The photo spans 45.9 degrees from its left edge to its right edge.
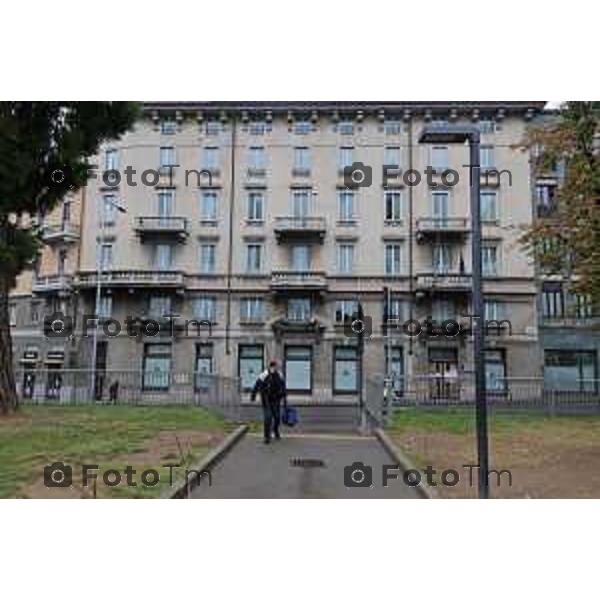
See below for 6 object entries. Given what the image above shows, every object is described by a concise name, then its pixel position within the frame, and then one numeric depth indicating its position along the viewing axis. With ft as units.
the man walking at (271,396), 40.91
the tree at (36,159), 46.24
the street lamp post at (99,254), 80.02
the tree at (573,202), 32.19
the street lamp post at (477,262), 22.16
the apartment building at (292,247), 74.28
